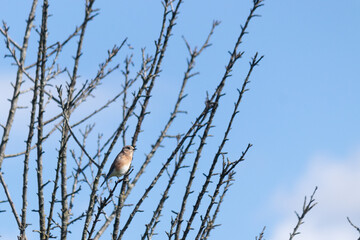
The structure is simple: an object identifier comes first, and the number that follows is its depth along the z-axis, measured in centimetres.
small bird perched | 1761
